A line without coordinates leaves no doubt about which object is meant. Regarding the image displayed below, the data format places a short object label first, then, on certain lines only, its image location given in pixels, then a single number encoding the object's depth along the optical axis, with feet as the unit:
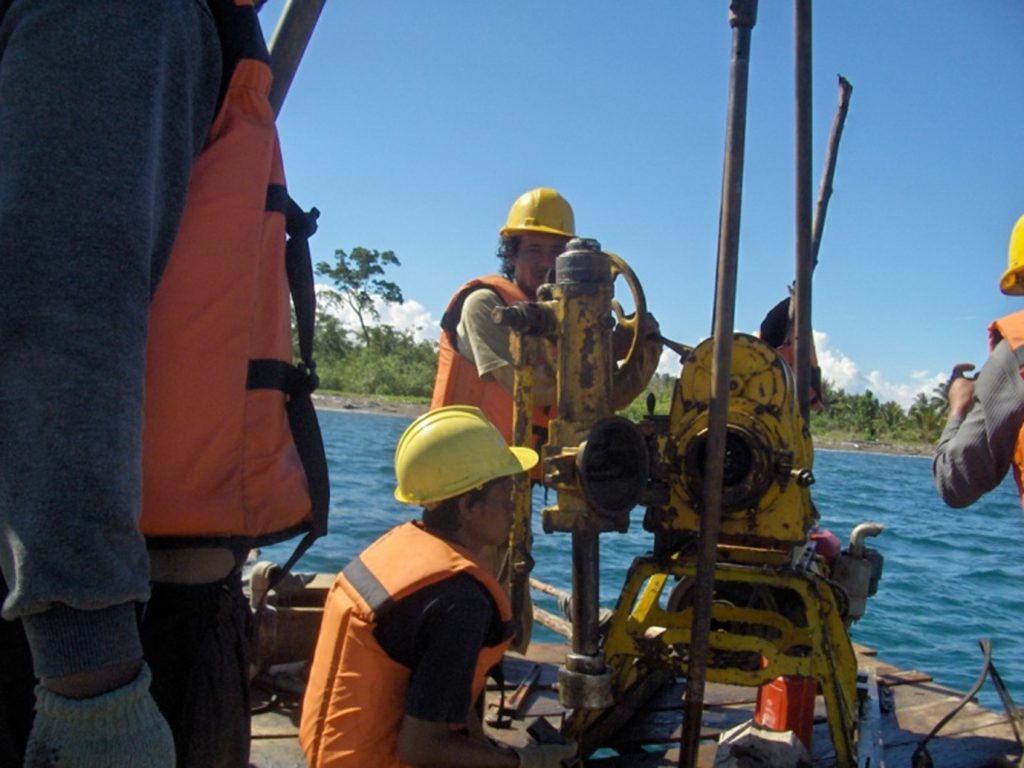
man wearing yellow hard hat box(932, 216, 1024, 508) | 8.89
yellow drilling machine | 9.01
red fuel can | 11.05
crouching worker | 6.78
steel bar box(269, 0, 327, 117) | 7.89
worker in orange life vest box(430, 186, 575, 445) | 12.19
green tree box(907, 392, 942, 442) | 177.27
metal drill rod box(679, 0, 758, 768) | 7.77
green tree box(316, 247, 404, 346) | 196.13
